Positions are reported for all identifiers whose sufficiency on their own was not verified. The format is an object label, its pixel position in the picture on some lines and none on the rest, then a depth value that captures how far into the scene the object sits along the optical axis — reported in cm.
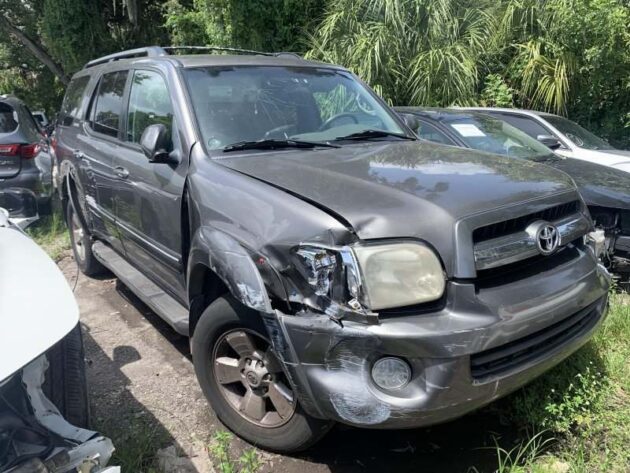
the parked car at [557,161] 460
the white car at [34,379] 165
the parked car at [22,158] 668
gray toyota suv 215
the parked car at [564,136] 641
